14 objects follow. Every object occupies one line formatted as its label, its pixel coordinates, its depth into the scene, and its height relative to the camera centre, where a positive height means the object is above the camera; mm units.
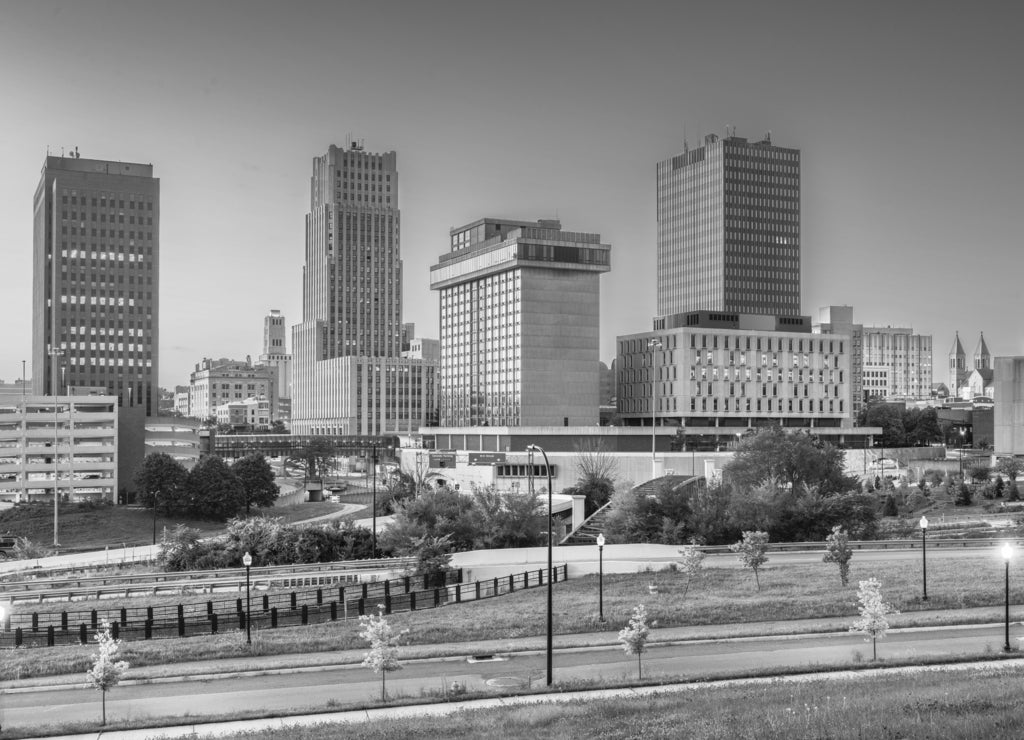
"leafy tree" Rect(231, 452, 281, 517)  114250 -6541
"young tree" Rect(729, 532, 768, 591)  48188 -6119
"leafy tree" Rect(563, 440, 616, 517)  97625 -5910
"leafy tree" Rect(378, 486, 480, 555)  64125 -6472
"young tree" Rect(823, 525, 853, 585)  46250 -6004
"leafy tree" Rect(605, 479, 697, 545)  67875 -6497
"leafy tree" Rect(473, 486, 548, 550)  67938 -6772
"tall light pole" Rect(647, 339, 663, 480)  108450 -4589
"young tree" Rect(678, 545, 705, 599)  46438 -6233
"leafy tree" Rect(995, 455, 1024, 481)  105675 -5480
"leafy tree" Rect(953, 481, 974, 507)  94375 -7231
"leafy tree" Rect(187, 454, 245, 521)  109562 -7674
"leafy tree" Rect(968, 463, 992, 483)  113506 -6328
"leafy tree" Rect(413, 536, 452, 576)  53294 -7075
